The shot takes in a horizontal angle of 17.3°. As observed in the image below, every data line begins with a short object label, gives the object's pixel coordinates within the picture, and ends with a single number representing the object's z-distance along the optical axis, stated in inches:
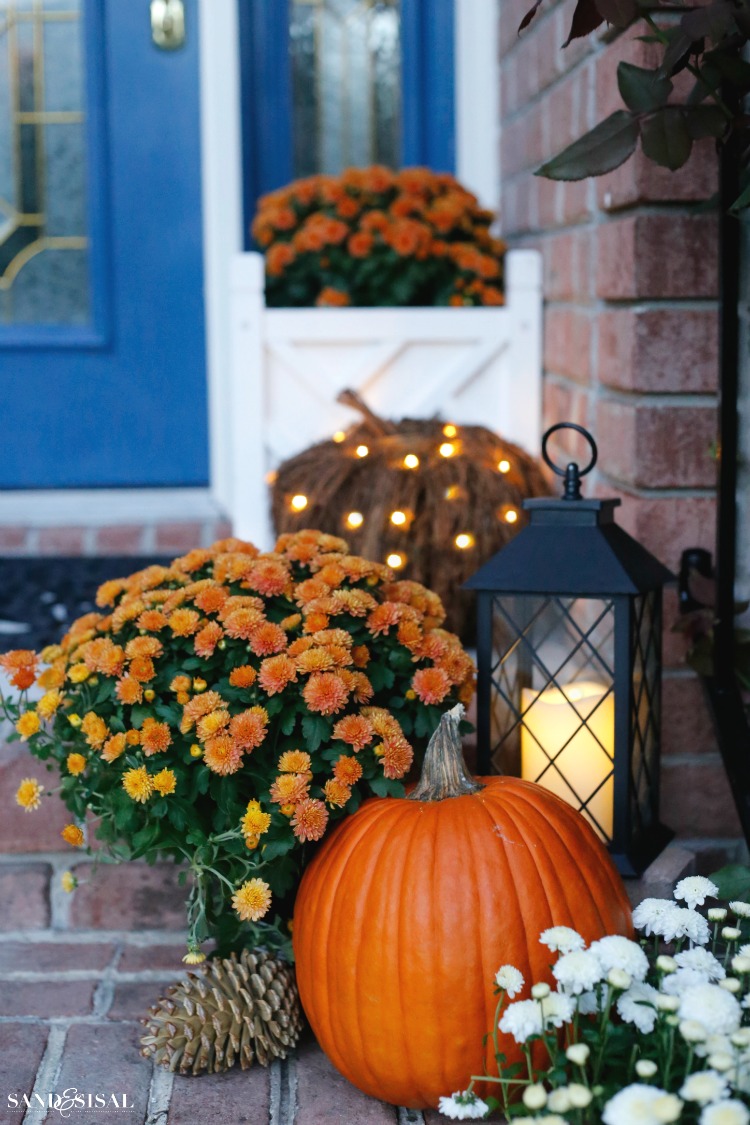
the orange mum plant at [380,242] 93.1
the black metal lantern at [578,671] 69.9
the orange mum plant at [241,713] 67.8
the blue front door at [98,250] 101.0
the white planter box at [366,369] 91.9
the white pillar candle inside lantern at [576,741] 71.4
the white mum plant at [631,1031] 59.4
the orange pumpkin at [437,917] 65.5
